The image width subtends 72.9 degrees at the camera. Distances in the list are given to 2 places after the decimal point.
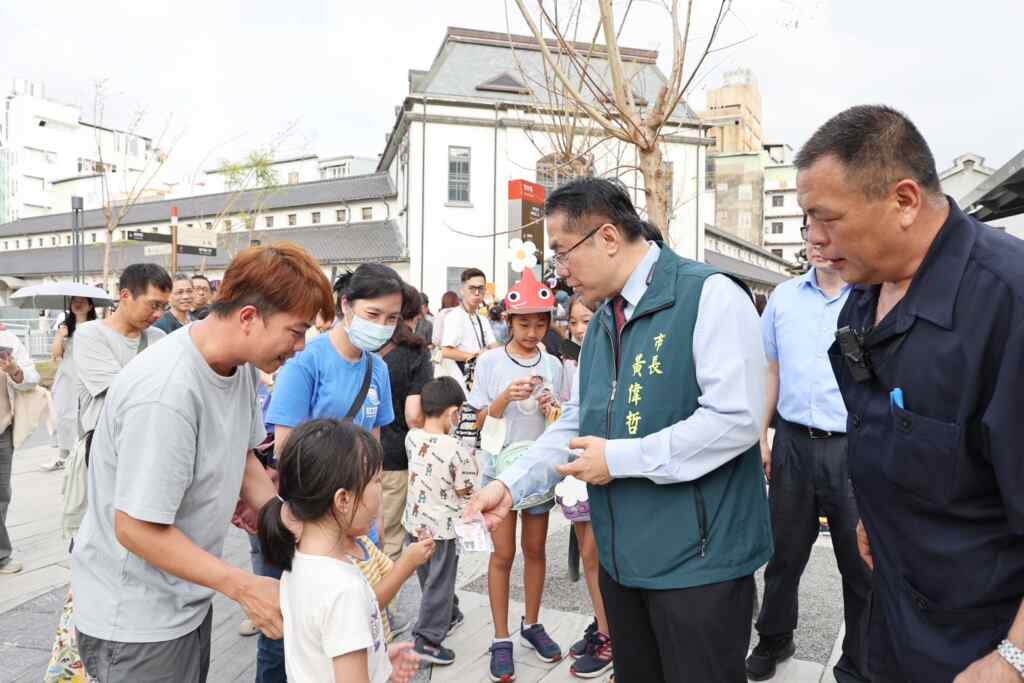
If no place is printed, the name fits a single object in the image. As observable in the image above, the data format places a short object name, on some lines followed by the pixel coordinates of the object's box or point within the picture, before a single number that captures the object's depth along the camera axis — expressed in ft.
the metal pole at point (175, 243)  36.65
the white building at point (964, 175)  64.80
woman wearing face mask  10.32
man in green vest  6.35
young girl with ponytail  5.87
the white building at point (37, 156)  201.57
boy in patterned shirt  11.84
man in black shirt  4.50
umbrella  18.48
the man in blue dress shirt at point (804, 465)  10.52
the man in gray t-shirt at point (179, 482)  5.66
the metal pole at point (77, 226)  44.62
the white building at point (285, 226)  100.58
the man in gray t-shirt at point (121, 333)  13.02
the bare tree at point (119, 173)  58.80
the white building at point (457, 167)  85.20
